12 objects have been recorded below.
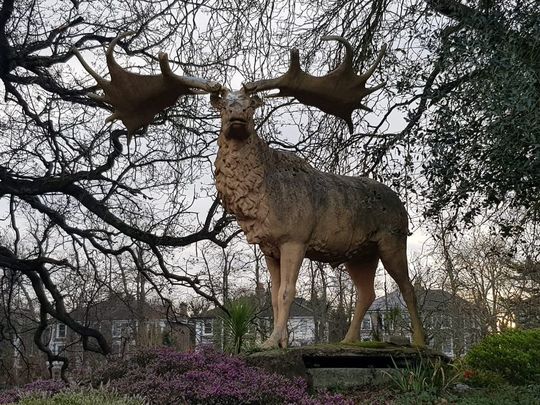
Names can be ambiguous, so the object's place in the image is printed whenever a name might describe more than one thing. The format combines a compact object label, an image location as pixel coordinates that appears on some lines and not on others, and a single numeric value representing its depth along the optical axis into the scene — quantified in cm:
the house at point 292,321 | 1376
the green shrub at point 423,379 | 748
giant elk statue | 760
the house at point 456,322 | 2909
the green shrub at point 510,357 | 1107
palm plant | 861
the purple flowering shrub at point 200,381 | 614
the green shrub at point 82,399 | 542
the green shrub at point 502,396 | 748
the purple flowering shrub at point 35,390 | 630
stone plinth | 718
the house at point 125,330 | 1742
